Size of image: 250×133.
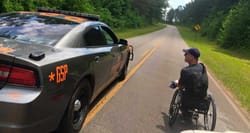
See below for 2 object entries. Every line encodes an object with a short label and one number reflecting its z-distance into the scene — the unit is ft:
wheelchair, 10.04
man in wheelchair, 10.04
